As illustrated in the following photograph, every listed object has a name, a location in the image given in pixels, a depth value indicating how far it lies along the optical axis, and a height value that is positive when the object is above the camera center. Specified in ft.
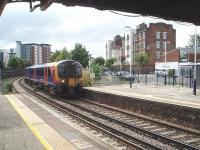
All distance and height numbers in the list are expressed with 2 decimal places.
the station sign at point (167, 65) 110.11 +0.70
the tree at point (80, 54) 230.60 +8.01
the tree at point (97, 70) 163.38 -1.03
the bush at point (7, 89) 148.56 -8.35
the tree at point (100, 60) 338.42 +6.71
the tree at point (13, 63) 413.39 +4.98
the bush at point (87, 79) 144.32 -4.23
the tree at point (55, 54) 332.80 +11.45
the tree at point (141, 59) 288.92 +6.27
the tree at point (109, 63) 316.81 +3.69
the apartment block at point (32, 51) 604.08 +25.68
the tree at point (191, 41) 400.63 +27.17
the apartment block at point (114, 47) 464.65 +26.44
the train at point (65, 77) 97.45 -2.50
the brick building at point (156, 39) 346.54 +25.65
